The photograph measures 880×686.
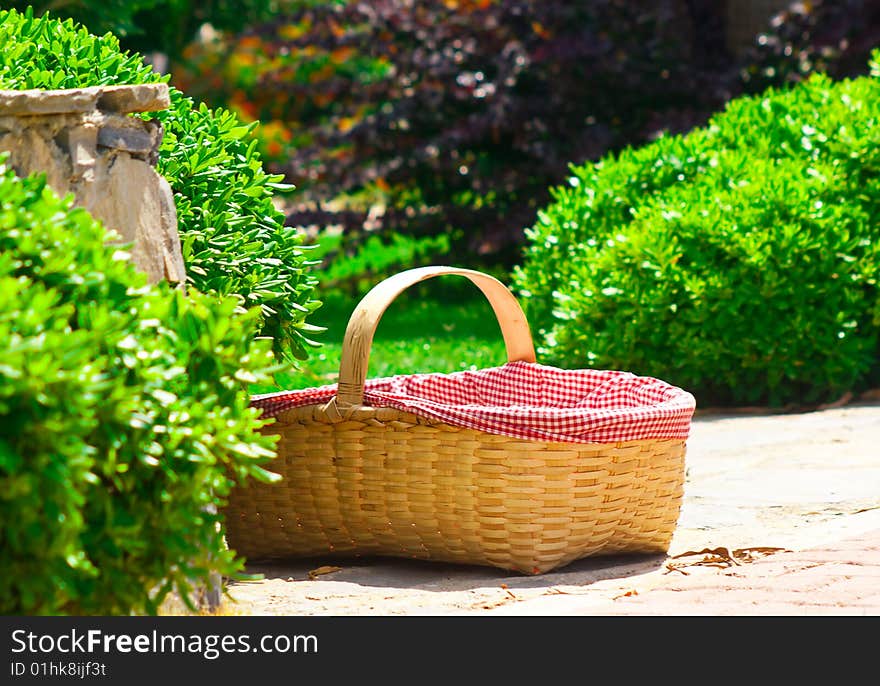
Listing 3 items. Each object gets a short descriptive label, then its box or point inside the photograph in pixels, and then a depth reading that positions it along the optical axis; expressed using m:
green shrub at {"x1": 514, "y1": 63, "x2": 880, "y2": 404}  6.52
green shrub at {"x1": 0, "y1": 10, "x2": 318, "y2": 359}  3.80
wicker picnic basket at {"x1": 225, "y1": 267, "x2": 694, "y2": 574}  3.86
